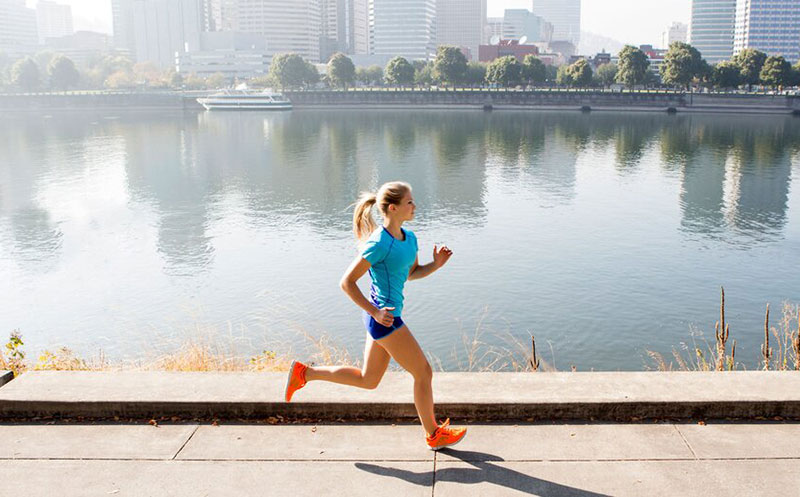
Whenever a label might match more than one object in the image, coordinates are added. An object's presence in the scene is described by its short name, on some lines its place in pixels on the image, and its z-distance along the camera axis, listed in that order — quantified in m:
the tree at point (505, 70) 131.00
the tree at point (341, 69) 143.25
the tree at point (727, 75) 111.50
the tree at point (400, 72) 141.25
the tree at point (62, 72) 153.00
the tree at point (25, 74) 148.25
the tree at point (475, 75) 137.11
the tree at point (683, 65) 113.88
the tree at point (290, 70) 144.38
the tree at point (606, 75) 137.75
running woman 4.91
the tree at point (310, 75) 145.50
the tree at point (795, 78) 110.00
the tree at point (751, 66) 112.12
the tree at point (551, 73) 145.38
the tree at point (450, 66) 134.62
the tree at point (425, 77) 144.50
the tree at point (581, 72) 125.00
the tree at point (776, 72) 109.12
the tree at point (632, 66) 119.69
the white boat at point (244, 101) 121.62
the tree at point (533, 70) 133.00
